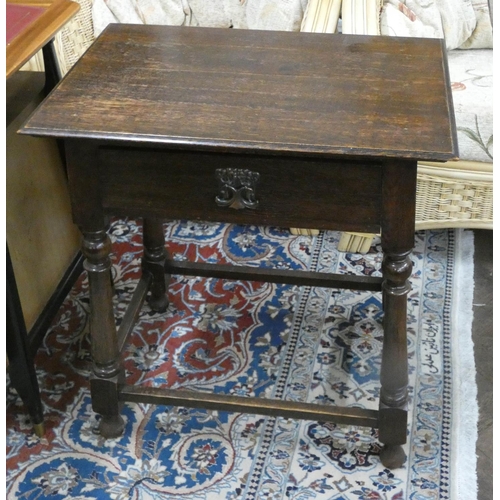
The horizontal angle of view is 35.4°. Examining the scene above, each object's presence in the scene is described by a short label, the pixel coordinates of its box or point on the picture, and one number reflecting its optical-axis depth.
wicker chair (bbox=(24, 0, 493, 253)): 1.91
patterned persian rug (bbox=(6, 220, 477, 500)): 1.51
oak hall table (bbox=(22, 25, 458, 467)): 1.22
